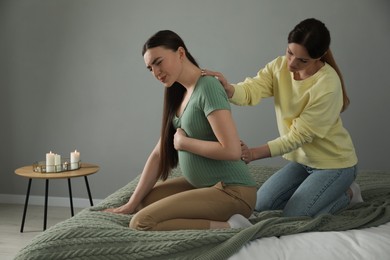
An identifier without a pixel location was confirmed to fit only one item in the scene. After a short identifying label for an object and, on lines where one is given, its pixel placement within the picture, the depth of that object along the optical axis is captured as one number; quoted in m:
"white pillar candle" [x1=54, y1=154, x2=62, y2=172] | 3.44
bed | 1.85
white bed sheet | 1.85
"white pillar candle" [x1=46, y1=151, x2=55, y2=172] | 3.42
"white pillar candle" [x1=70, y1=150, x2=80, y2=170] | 3.51
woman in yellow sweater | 2.28
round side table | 3.32
